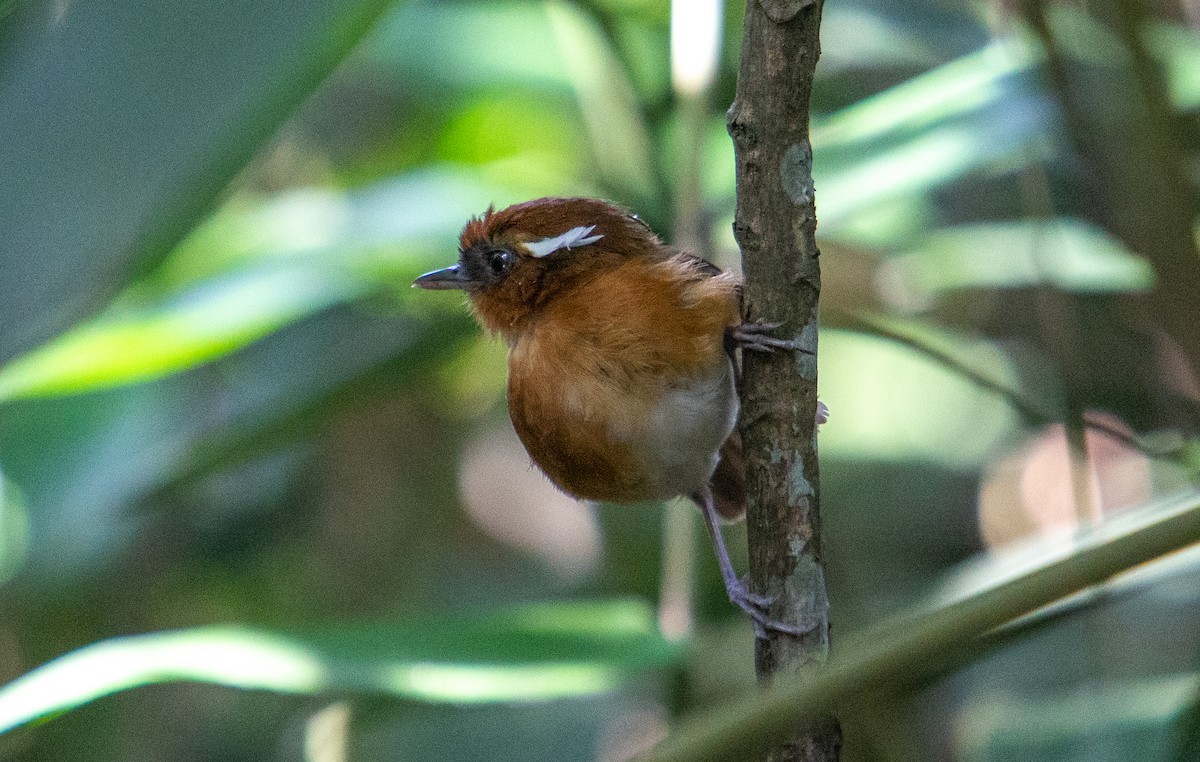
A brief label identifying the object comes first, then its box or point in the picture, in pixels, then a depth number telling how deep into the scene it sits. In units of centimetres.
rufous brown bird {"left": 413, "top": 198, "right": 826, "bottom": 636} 490
